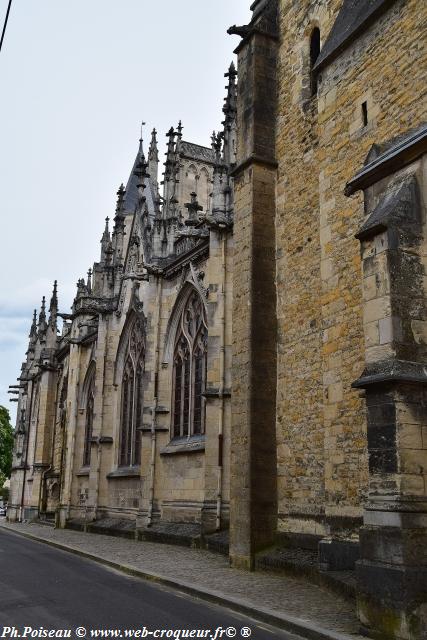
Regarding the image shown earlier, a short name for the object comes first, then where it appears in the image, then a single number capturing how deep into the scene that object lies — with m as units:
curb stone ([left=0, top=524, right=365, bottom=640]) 6.36
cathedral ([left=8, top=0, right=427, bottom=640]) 6.78
